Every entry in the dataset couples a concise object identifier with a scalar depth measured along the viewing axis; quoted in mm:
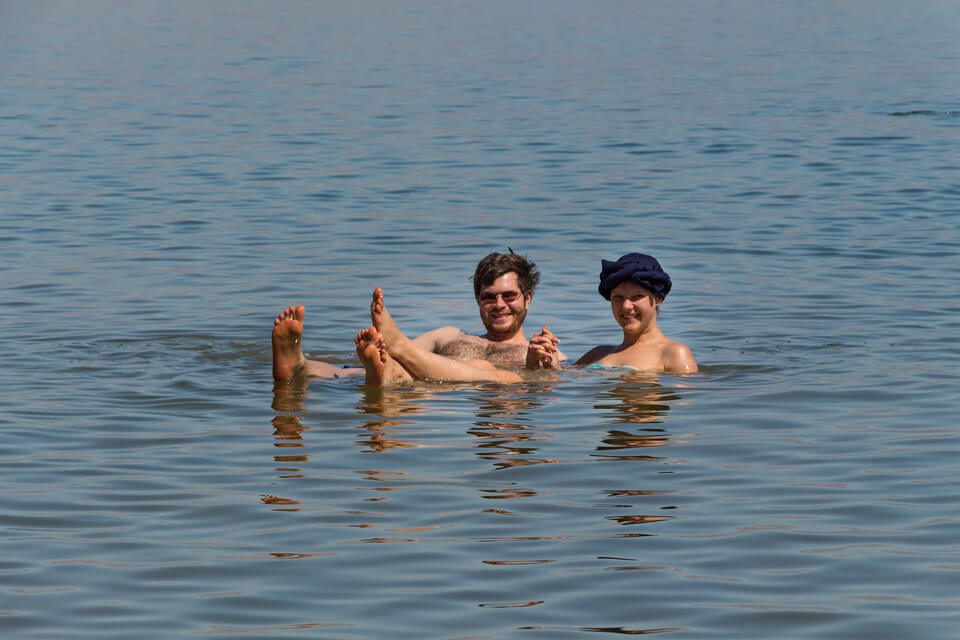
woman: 12406
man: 12852
